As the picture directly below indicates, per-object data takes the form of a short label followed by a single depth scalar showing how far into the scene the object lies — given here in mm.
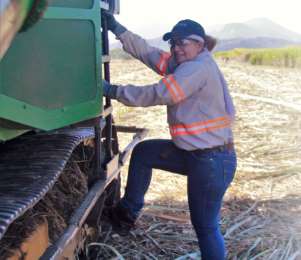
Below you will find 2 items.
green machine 2455
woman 3732
